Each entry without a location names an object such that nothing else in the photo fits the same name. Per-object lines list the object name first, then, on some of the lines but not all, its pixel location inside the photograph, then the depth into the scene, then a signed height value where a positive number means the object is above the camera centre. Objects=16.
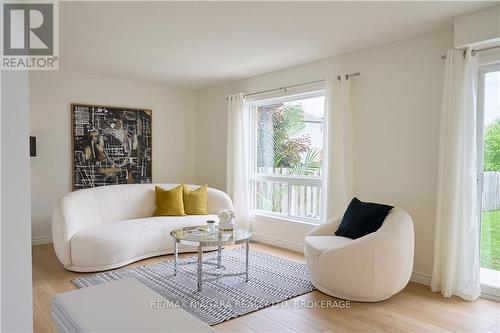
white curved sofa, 3.74 -0.85
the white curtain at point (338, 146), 4.08 +0.15
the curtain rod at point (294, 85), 4.04 +1.00
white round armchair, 2.90 -0.90
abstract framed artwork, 5.25 +0.18
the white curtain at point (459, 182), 3.06 -0.20
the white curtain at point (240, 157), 5.45 +0.00
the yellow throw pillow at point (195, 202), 5.02 -0.66
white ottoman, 0.84 -0.42
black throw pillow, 3.30 -0.60
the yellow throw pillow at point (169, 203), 4.86 -0.66
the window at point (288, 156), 4.70 +0.03
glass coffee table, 3.27 -0.80
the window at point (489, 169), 3.13 -0.09
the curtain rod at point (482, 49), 3.02 +0.98
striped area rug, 2.88 -1.25
